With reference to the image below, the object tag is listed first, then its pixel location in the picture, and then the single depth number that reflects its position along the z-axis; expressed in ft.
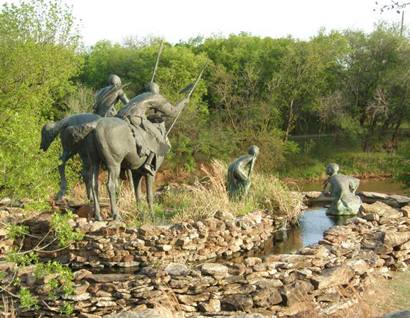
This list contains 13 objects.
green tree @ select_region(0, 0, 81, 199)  66.90
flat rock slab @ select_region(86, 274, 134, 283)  24.53
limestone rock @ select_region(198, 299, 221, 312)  23.48
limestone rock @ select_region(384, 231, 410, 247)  31.09
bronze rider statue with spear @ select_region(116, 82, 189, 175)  32.24
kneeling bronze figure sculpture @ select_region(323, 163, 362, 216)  36.26
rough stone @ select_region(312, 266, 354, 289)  24.91
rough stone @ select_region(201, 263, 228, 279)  24.73
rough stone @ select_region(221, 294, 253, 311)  23.32
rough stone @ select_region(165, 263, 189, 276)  24.68
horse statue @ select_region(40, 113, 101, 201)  29.32
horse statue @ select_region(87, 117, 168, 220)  29.17
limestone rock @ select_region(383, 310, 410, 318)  17.66
